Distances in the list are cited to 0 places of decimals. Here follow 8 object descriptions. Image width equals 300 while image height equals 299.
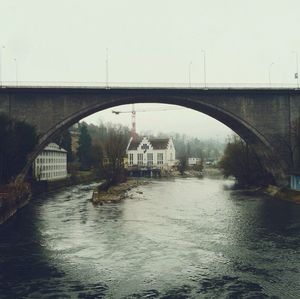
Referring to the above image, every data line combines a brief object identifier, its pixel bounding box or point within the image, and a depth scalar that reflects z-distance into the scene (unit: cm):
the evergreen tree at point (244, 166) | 6525
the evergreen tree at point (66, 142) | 9775
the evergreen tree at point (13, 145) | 4272
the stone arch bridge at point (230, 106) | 5009
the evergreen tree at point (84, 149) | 10599
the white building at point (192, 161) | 18078
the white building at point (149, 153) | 13262
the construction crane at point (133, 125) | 18370
